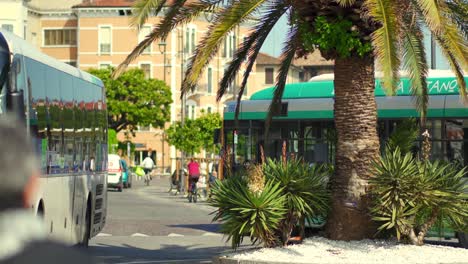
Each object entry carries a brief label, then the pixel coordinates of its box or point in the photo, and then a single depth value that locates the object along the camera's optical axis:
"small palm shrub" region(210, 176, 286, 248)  15.34
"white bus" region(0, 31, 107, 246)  13.38
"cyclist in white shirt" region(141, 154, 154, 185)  75.62
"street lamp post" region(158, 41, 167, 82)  110.69
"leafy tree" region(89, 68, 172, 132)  105.56
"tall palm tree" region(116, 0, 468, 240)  15.70
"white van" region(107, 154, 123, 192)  58.91
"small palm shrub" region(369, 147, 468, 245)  15.34
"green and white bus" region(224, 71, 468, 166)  22.70
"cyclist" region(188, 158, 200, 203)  46.62
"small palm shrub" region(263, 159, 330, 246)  15.78
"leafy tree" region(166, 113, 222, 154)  69.69
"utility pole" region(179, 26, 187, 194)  57.64
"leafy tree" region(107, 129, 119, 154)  85.76
